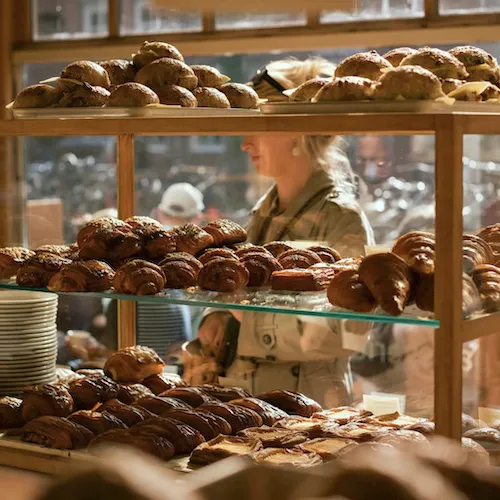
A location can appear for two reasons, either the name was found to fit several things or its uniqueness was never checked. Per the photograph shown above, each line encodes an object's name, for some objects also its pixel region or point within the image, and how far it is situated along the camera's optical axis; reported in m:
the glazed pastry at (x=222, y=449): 1.85
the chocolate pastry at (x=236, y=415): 2.04
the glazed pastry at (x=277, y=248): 2.24
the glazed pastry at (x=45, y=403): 2.15
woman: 2.81
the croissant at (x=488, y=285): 1.71
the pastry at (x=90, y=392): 2.22
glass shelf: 1.65
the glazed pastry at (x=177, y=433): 1.93
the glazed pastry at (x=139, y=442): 1.89
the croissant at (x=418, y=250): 1.69
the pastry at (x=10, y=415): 2.16
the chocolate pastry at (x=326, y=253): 2.17
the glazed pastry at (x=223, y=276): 1.97
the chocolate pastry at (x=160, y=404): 2.11
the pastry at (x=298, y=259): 2.09
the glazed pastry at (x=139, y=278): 1.96
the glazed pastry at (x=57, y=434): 1.99
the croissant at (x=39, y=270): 2.13
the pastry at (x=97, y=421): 2.04
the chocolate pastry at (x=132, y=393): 2.22
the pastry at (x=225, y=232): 2.22
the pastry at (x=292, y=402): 2.20
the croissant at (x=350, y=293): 1.70
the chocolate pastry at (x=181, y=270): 2.02
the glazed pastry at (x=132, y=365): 2.38
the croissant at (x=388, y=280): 1.65
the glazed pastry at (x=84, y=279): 2.04
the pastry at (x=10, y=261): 2.26
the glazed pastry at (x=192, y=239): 2.17
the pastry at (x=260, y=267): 2.02
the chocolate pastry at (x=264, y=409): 2.09
